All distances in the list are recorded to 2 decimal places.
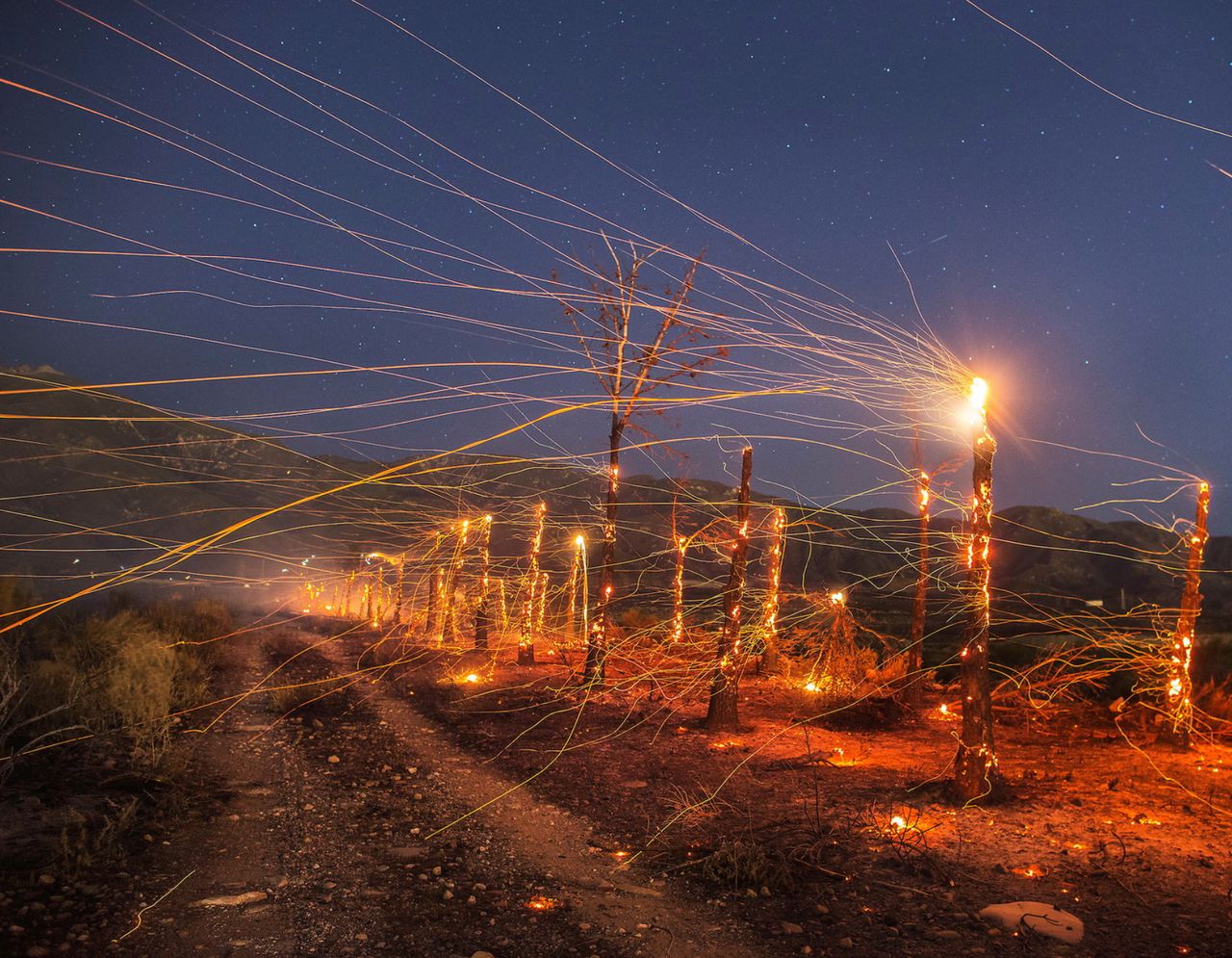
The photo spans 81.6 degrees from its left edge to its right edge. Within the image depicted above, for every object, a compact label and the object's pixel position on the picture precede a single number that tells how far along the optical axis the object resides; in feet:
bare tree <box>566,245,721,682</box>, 51.60
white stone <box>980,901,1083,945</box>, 17.92
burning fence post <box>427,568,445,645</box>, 92.02
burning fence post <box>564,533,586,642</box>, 65.02
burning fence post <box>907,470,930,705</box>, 52.70
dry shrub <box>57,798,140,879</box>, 20.11
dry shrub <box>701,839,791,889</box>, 21.21
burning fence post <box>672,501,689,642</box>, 69.49
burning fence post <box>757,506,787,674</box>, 50.29
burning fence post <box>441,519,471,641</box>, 74.22
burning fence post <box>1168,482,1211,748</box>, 39.75
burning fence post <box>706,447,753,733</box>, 40.47
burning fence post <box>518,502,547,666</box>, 65.87
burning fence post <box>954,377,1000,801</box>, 28.66
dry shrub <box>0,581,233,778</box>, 32.05
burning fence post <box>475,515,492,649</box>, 73.31
